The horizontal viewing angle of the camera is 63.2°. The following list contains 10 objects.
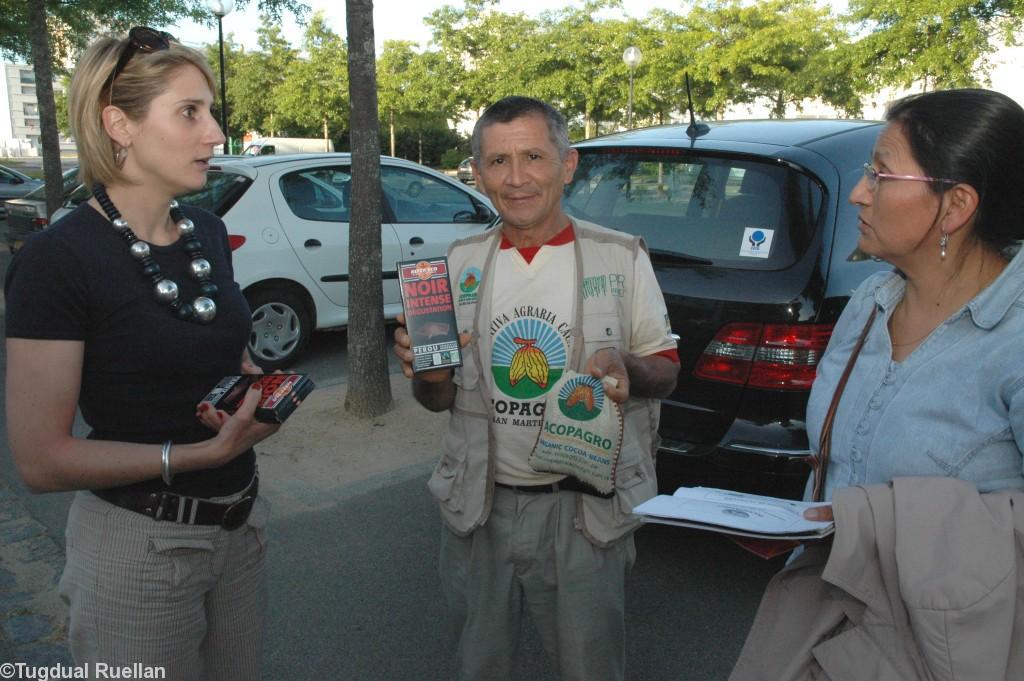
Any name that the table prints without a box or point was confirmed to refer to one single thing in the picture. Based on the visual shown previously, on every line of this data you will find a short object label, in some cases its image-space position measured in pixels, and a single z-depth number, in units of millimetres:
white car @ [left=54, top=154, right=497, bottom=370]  6879
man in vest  2277
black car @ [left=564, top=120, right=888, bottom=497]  3303
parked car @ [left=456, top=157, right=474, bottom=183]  30578
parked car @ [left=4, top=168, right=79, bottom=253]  10266
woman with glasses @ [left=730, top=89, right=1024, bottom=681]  1374
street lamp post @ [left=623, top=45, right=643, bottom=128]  21031
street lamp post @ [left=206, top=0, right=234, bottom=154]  17222
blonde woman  1745
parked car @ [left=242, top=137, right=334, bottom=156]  34750
